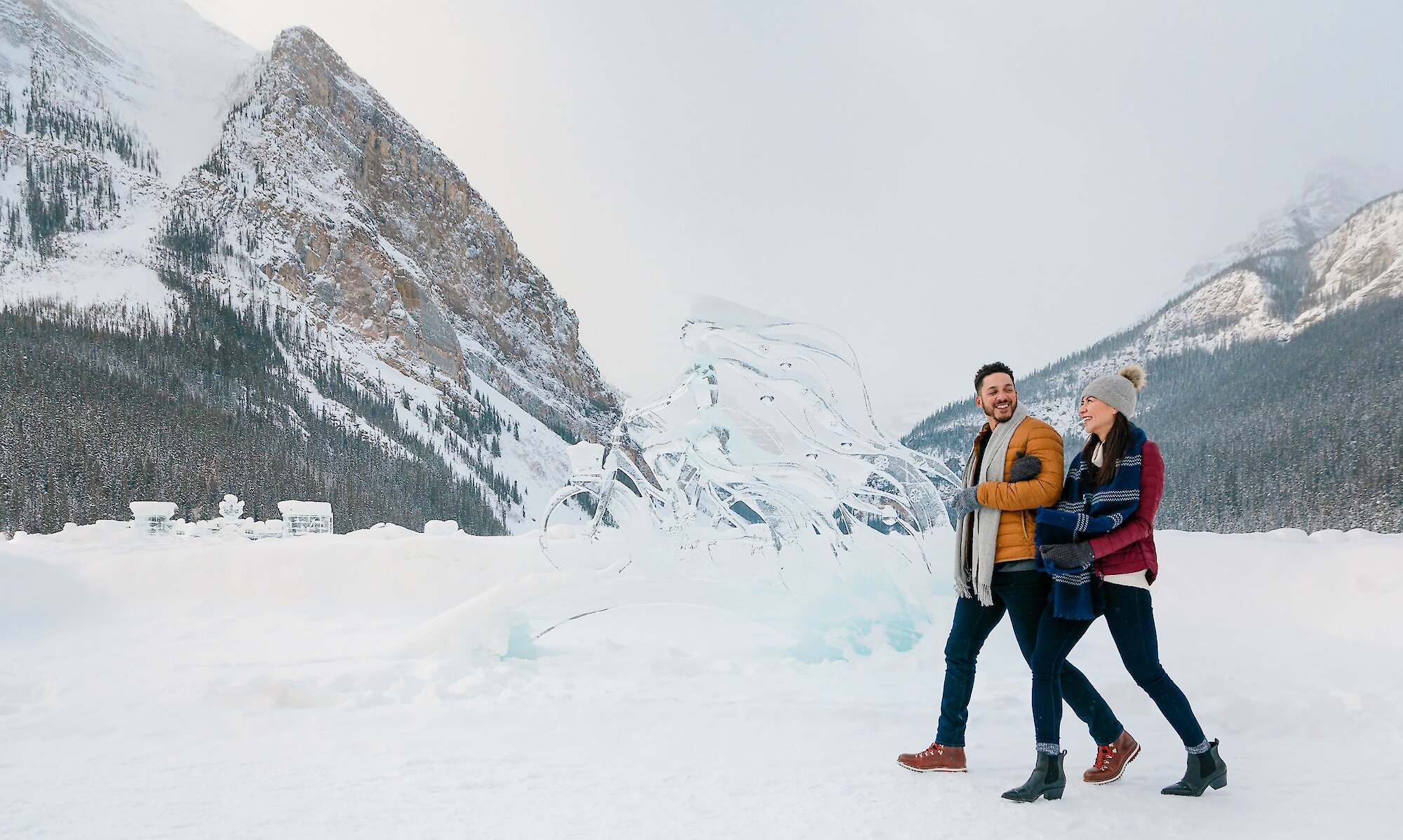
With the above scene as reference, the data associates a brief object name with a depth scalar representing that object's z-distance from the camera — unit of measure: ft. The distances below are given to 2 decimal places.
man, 9.71
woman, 9.15
